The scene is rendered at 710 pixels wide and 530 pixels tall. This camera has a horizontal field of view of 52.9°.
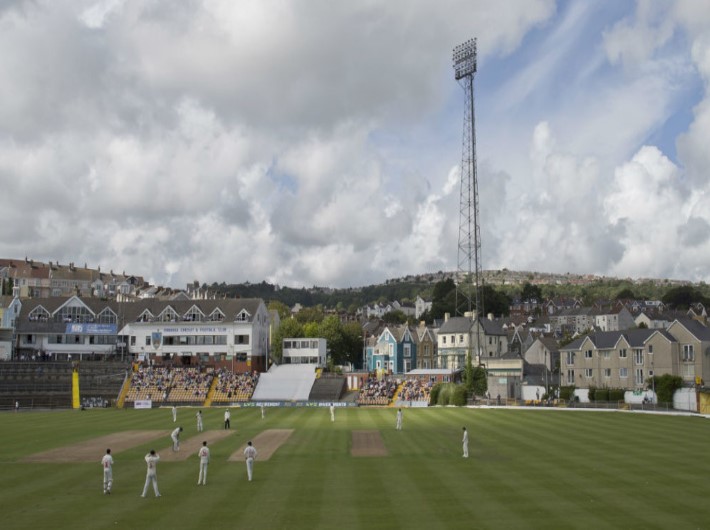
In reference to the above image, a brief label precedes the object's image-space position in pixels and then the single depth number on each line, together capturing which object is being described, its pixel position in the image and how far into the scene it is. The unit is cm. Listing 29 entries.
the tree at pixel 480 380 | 8719
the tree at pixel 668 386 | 7050
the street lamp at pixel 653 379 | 7313
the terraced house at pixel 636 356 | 7681
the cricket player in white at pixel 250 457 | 2808
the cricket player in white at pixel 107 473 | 2572
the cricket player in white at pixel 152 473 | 2497
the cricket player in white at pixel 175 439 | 3677
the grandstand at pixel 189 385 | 8356
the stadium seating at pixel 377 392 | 8375
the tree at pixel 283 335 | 12112
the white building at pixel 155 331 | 10119
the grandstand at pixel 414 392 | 8144
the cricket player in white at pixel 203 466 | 2753
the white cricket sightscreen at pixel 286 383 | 8750
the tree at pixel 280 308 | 15912
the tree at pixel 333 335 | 12406
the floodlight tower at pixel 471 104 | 8844
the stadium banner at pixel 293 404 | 8175
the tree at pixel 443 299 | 17175
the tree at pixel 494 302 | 17638
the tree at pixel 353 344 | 13125
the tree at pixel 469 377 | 8363
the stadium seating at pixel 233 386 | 8530
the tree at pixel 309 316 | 14700
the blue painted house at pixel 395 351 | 12069
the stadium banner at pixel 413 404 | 8000
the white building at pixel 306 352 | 10550
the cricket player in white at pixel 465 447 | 3455
